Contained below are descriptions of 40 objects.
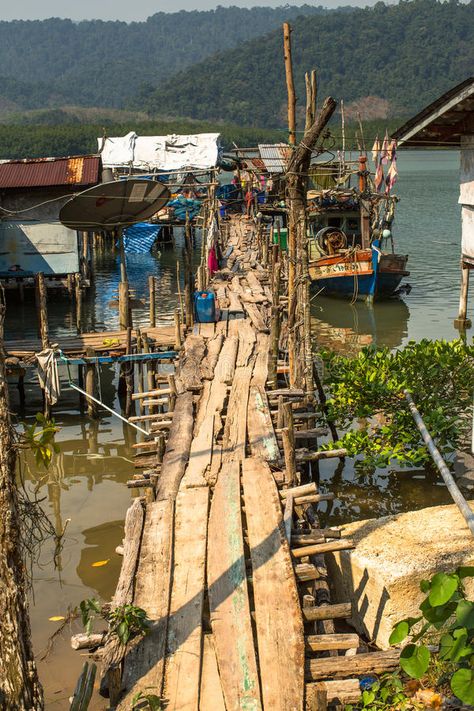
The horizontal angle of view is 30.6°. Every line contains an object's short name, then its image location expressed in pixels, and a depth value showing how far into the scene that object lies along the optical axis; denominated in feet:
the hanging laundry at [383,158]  81.03
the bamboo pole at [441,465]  25.02
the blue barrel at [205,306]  52.21
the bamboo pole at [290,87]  40.88
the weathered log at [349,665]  19.19
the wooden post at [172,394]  38.19
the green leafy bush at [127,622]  19.79
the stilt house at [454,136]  29.76
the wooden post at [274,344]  40.47
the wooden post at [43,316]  50.70
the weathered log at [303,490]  26.63
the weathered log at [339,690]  18.38
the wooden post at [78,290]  60.49
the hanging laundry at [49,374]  49.39
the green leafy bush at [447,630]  17.80
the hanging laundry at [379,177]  85.60
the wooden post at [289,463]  27.76
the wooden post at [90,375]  52.26
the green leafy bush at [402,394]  36.17
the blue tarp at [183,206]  131.75
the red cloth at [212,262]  72.18
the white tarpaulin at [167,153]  140.26
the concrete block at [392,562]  23.25
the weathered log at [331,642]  19.86
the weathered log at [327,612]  20.95
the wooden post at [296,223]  37.04
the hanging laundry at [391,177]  82.33
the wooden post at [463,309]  69.70
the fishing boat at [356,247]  91.30
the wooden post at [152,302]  61.67
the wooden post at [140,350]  51.85
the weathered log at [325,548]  23.29
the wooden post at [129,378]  51.52
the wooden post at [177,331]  48.73
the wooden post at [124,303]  55.88
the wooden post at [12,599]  15.92
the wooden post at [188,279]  53.93
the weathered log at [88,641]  20.11
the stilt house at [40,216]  80.74
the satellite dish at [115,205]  50.85
